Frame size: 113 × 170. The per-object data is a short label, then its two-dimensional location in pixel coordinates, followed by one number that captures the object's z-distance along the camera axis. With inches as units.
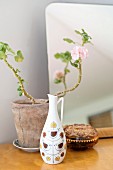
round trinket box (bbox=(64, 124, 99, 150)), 40.8
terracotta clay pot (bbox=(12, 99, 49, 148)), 39.2
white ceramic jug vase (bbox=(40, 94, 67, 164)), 36.1
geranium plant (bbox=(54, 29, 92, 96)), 38.4
